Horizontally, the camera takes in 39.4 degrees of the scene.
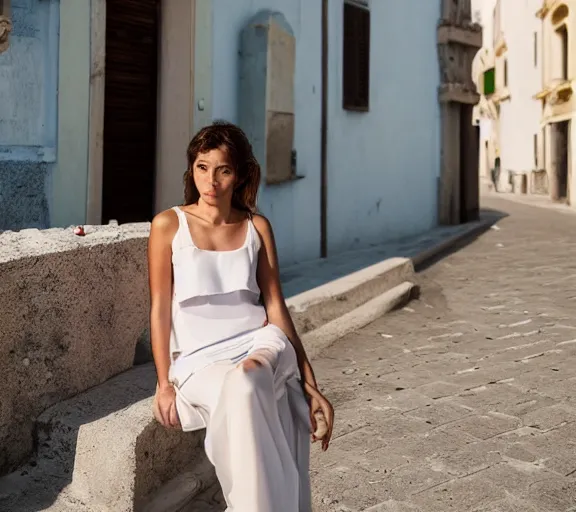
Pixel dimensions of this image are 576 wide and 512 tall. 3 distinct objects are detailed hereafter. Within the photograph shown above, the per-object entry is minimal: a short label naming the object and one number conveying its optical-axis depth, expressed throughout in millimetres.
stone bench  2738
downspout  9477
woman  2131
